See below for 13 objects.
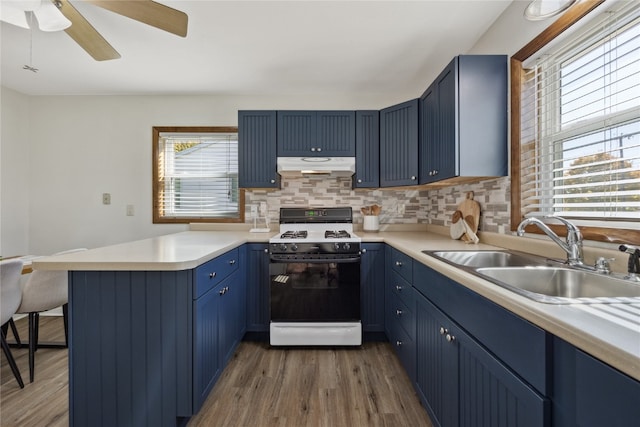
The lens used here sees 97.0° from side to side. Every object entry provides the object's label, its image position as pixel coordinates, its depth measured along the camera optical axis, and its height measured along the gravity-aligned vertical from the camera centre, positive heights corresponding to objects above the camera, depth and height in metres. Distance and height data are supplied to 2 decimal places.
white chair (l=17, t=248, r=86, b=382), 1.97 -0.60
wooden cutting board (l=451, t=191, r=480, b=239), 2.11 +0.02
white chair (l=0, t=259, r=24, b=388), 1.75 -0.51
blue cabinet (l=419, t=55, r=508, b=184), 1.77 +0.62
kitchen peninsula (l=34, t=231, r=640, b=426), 1.39 -0.62
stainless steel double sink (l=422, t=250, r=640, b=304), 0.90 -0.26
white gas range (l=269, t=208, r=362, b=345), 2.33 -0.65
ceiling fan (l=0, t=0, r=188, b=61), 1.46 +1.09
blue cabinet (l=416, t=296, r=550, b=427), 0.79 -0.62
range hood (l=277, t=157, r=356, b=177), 2.67 +0.47
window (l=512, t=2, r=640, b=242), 1.14 +0.42
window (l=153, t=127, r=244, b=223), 3.15 +0.43
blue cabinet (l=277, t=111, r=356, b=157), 2.74 +0.78
